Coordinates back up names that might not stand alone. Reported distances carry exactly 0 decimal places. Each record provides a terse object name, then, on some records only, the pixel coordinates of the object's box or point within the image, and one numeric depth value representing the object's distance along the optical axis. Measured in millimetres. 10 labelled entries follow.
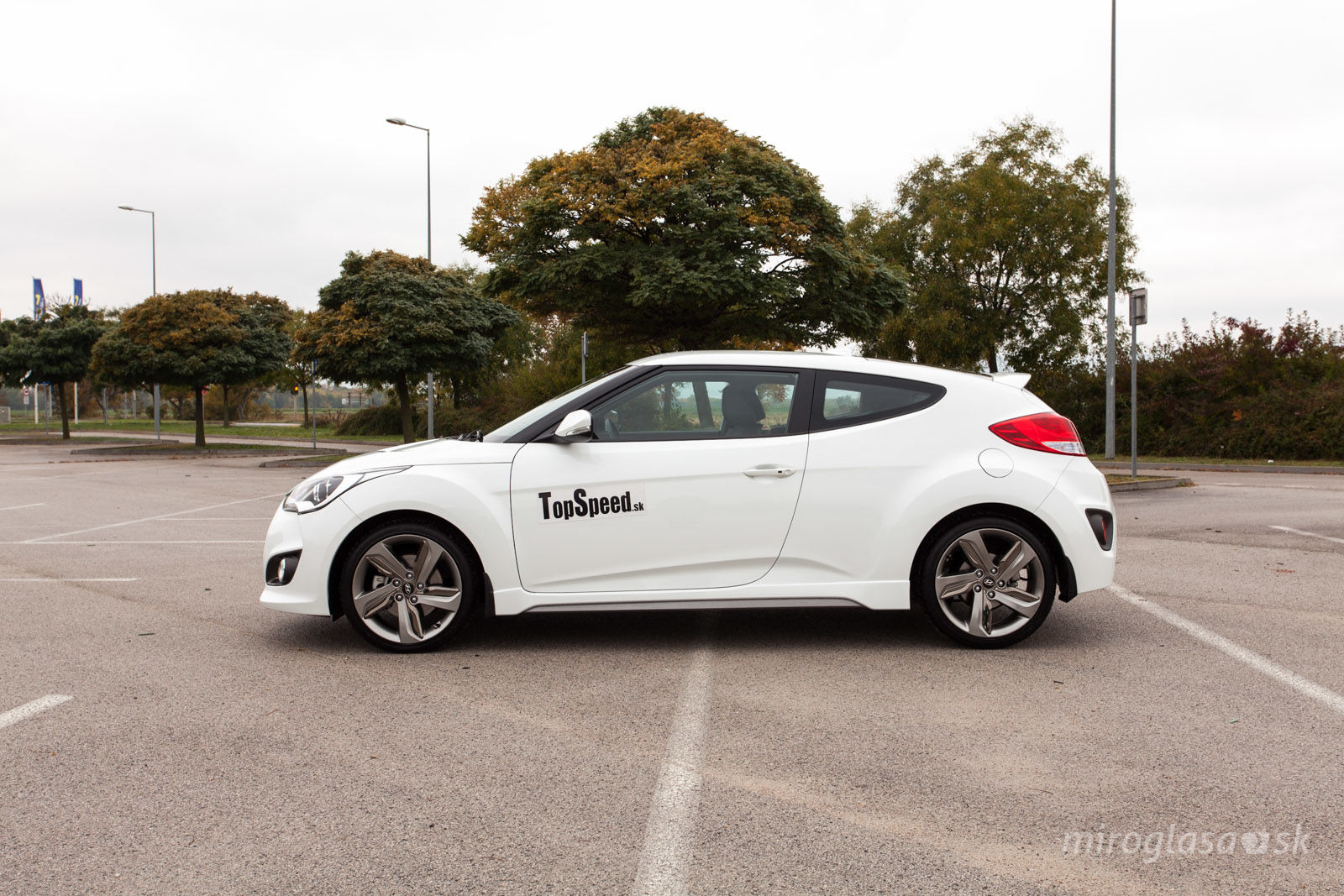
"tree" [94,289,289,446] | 29641
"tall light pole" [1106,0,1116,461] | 23016
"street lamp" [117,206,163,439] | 42094
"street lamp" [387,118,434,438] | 29562
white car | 5332
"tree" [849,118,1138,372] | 33125
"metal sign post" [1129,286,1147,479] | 17234
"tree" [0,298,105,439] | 38312
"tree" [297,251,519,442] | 26484
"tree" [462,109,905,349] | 19844
